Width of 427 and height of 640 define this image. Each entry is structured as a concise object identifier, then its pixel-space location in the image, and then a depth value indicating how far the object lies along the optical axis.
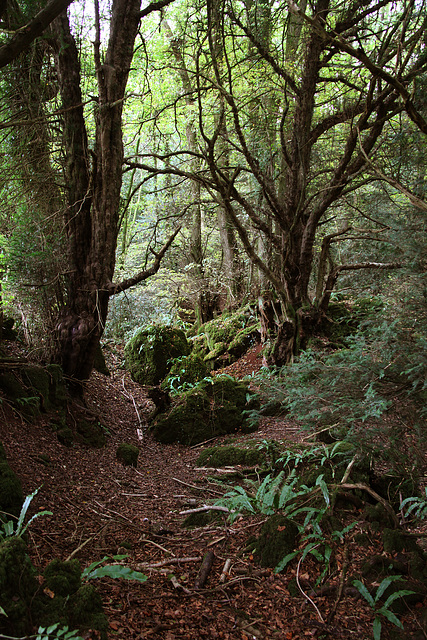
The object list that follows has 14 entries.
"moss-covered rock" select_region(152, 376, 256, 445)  6.46
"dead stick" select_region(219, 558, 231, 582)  2.83
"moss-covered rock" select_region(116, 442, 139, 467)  5.14
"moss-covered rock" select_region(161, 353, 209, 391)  8.18
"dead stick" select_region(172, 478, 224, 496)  4.34
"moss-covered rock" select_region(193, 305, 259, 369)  9.69
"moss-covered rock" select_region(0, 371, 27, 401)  4.42
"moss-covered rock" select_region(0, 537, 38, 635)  1.60
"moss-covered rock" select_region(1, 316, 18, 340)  5.44
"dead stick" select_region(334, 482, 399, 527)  3.31
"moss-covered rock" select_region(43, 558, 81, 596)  1.94
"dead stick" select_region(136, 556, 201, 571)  2.81
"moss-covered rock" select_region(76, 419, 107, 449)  5.19
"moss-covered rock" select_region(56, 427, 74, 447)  4.73
